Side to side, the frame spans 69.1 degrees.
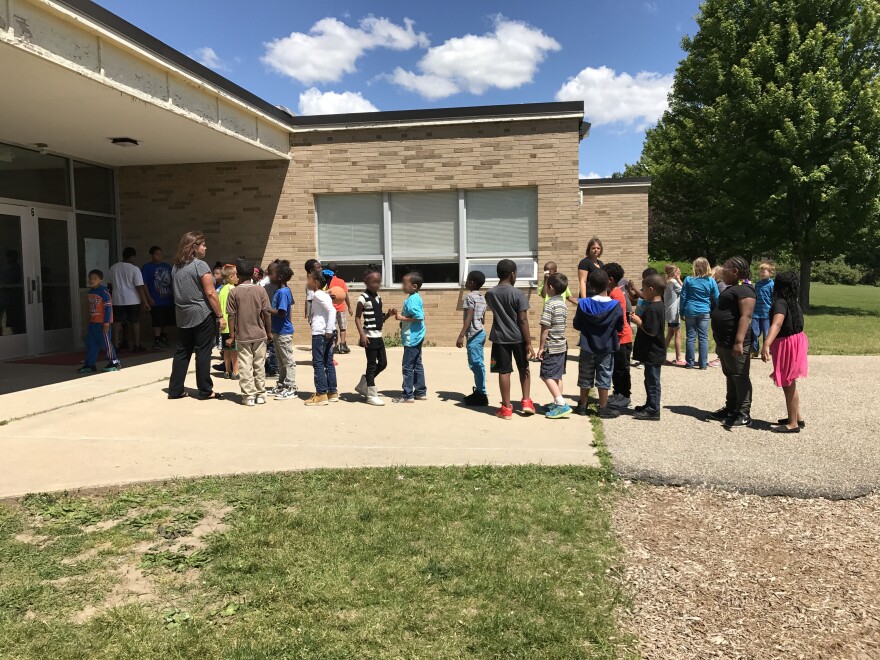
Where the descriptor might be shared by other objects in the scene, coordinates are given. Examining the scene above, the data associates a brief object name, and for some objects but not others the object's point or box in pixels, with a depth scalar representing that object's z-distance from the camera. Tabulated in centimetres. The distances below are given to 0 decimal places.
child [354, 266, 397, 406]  725
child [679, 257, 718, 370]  1010
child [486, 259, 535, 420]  668
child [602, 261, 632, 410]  723
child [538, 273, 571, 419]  673
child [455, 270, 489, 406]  731
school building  1093
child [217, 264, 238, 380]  923
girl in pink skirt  612
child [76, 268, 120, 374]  909
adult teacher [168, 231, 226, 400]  762
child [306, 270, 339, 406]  734
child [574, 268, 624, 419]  658
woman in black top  907
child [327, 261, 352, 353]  1045
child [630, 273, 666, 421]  670
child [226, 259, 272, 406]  744
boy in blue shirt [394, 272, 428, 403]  721
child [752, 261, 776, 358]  1084
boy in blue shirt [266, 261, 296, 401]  775
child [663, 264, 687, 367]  1048
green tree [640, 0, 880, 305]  2041
